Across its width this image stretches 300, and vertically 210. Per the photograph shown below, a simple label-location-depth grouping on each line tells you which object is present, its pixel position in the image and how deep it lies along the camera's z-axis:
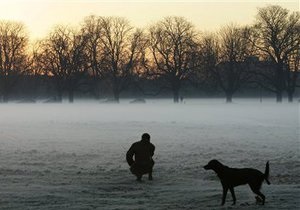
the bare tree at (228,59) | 88.31
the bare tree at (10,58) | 100.38
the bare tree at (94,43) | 93.38
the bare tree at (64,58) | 94.75
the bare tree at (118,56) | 94.19
